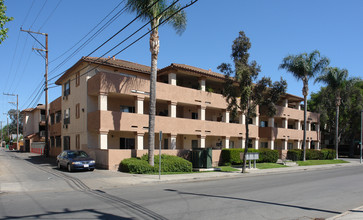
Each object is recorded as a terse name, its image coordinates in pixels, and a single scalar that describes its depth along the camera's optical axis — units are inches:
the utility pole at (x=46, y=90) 1183.6
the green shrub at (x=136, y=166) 740.0
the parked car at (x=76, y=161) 735.7
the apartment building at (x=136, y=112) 847.1
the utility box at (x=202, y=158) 933.2
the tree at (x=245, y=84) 815.7
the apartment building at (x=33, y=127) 1731.3
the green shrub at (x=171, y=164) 791.7
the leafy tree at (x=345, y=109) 1745.7
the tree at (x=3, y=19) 461.7
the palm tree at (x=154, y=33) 746.2
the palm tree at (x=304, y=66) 1296.8
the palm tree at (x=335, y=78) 1510.8
